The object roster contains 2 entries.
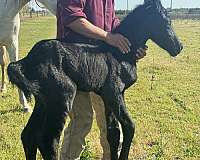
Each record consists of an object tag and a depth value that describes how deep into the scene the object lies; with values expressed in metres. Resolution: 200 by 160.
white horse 5.56
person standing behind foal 3.20
